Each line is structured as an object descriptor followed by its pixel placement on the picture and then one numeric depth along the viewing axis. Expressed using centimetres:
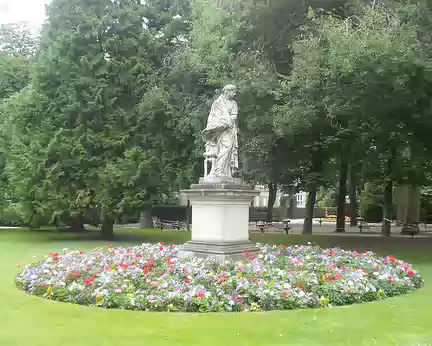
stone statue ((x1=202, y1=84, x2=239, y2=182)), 1342
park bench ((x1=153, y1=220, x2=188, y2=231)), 3732
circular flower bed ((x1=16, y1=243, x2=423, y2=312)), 950
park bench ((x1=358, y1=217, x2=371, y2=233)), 3512
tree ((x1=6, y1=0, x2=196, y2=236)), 2459
